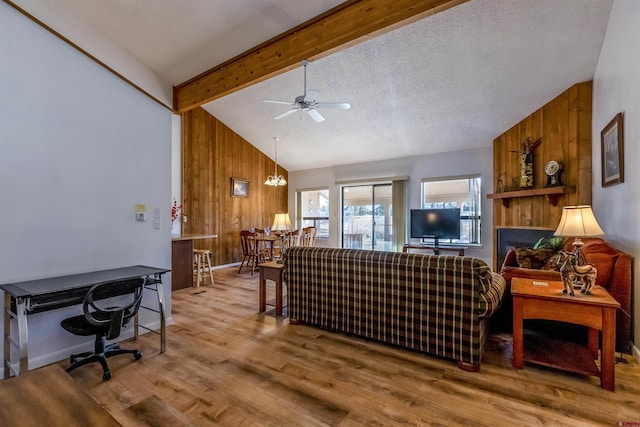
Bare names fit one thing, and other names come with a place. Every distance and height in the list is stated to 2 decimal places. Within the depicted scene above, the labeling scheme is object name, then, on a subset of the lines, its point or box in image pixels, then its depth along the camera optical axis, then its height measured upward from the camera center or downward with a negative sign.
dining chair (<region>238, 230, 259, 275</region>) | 6.23 -0.70
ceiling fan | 3.58 +1.37
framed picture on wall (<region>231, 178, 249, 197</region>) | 7.28 +0.67
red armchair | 2.49 -0.54
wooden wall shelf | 4.14 +0.34
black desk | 1.98 -0.60
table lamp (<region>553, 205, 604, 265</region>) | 2.39 -0.08
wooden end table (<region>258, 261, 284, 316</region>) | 3.46 -0.74
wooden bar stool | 5.14 -0.86
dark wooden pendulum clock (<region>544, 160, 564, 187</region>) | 4.27 +0.62
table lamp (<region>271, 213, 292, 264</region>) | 3.80 -0.11
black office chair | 2.10 -0.78
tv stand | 5.88 -0.65
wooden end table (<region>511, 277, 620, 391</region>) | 2.03 -0.74
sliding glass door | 7.39 -0.06
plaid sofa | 2.30 -0.71
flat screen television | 6.08 -0.17
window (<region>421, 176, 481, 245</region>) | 6.20 +0.34
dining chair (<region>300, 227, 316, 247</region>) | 6.76 -0.50
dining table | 6.00 -0.60
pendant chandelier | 7.20 +0.83
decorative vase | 4.76 +0.72
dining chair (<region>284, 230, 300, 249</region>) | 6.07 -0.48
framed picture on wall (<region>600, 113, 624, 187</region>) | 2.82 +0.65
